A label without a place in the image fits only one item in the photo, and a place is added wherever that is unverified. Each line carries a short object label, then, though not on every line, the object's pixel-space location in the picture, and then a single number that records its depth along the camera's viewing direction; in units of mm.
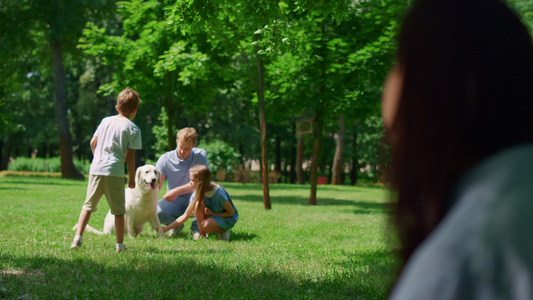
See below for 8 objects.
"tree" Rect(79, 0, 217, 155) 16500
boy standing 5937
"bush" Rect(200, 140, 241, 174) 29375
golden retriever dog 7215
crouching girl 7270
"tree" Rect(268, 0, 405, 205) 14320
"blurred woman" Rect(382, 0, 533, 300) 692
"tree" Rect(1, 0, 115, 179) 25000
